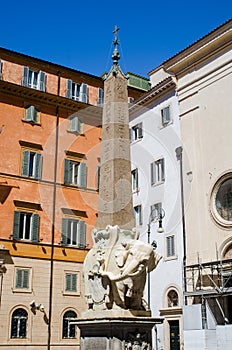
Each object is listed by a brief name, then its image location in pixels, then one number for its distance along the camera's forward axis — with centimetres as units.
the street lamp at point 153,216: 2270
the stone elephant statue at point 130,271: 930
